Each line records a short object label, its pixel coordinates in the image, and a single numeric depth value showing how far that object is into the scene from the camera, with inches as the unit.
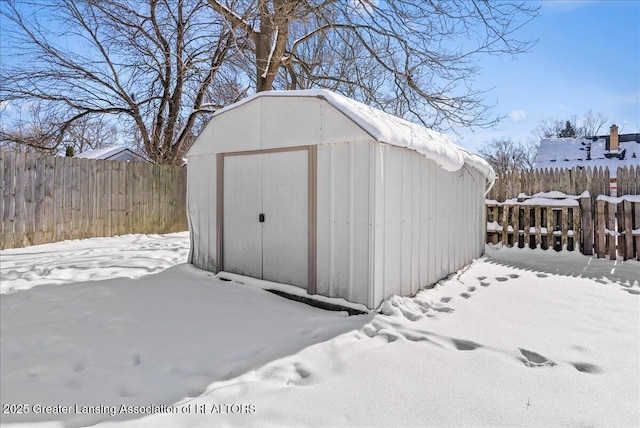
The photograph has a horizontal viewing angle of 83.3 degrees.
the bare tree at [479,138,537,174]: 1235.2
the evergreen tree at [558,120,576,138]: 1231.8
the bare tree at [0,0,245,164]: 375.6
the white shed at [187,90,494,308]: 138.5
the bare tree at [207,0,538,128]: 209.3
